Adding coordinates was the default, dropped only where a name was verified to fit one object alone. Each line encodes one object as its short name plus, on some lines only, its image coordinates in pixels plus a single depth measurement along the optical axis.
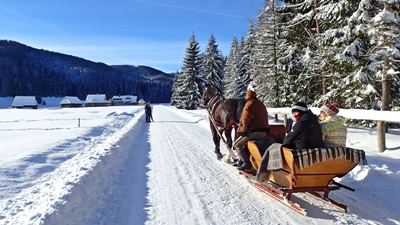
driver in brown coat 8.84
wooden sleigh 6.49
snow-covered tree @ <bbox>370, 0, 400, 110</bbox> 12.47
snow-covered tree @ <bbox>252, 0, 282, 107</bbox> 33.03
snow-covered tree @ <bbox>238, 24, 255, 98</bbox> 51.78
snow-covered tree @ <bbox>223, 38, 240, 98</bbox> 56.35
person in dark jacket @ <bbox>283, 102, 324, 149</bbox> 6.77
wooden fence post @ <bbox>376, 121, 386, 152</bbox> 11.94
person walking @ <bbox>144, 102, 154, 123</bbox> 33.88
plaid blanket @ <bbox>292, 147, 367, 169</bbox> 6.42
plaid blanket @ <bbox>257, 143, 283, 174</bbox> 6.94
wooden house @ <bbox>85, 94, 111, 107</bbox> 151.75
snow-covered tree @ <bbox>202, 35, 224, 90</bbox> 67.19
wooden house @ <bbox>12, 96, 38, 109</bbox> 137.50
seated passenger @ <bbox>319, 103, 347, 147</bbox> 7.08
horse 11.26
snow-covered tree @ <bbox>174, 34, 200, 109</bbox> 67.31
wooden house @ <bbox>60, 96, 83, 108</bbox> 140.75
